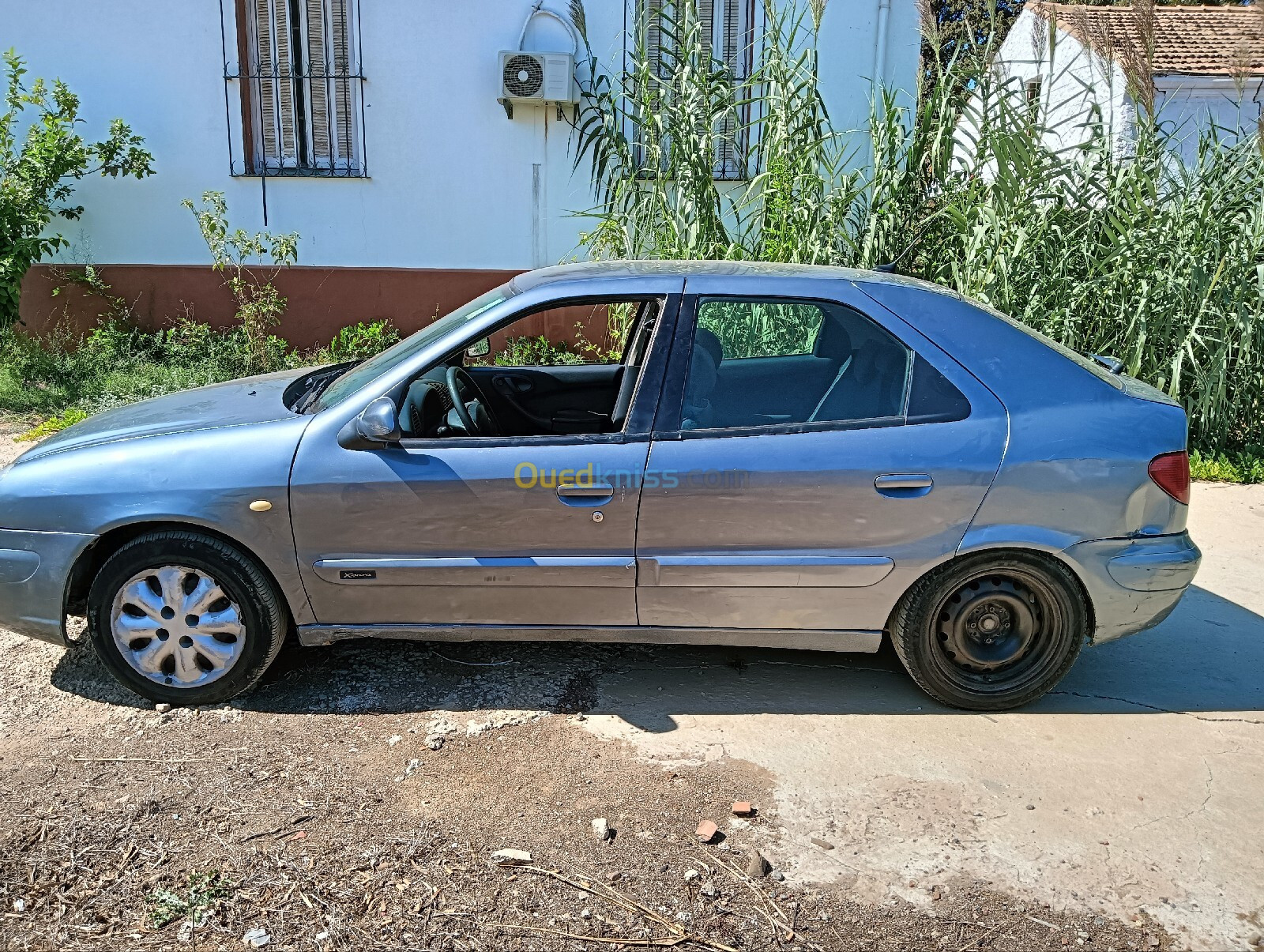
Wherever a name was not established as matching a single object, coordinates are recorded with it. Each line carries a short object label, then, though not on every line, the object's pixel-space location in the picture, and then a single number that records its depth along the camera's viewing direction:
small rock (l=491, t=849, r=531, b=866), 3.01
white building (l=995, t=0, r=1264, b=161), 6.75
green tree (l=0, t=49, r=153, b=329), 8.45
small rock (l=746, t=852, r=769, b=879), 2.99
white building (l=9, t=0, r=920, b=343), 9.05
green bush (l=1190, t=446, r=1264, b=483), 7.11
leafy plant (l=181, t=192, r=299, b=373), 8.84
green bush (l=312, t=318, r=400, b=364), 9.31
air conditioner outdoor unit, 8.77
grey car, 3.66
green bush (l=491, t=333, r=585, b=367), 8.92
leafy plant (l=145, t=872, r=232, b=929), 2.76
